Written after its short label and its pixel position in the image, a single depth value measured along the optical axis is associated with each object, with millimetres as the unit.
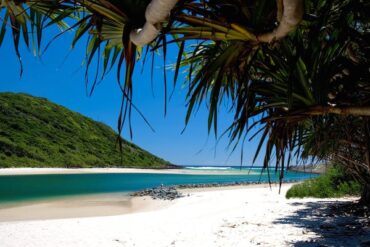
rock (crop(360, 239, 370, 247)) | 5136
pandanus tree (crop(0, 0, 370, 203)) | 1518
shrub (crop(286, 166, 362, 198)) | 12055
